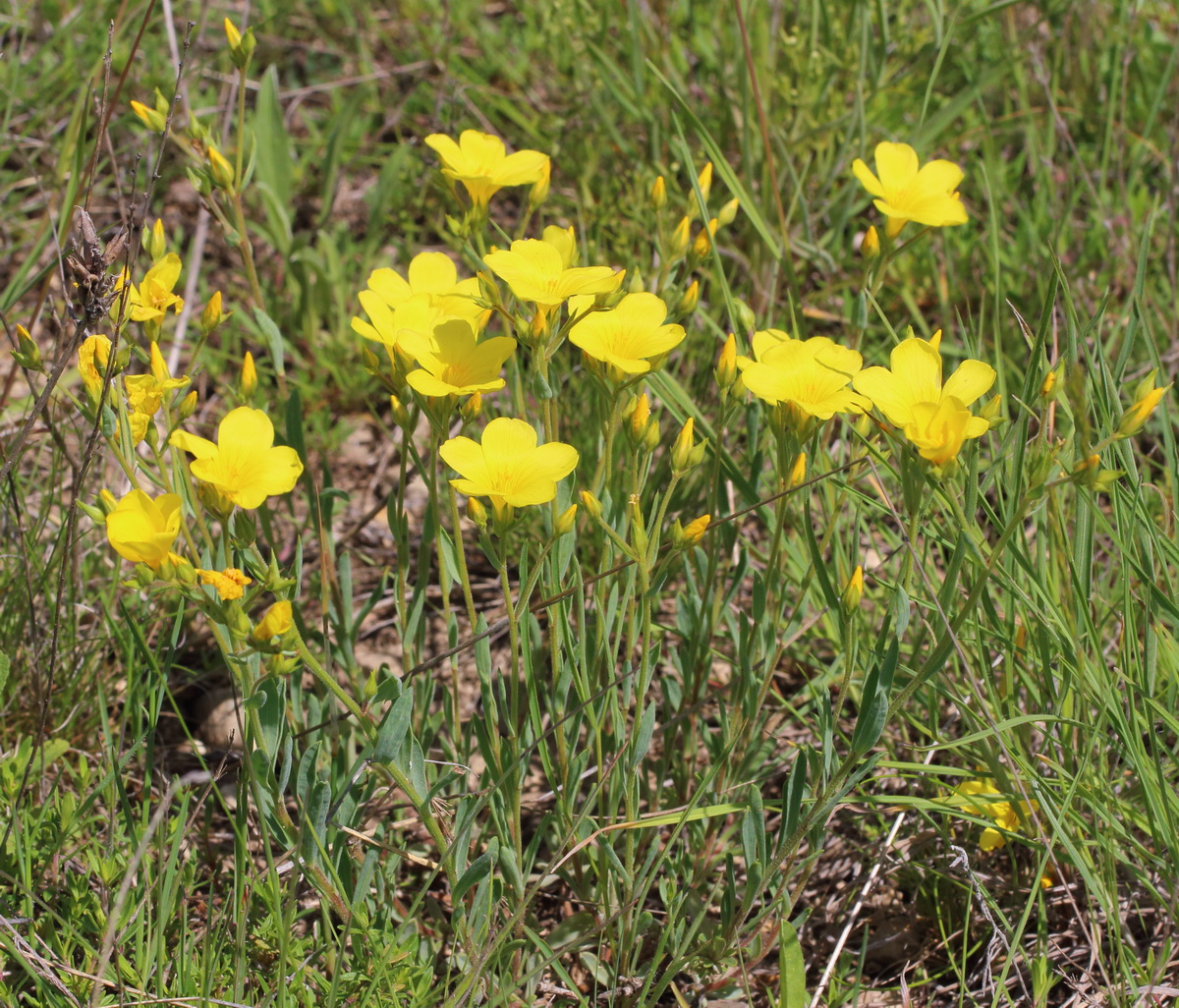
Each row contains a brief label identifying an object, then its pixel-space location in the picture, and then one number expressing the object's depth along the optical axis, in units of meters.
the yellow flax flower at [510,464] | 1.30
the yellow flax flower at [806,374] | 1.32
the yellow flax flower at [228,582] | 1.29
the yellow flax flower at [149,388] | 1.33
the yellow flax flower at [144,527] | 1.29
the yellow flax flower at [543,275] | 1.32
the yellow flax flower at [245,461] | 1.30
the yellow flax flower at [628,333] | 1.32
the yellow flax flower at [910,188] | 1.37
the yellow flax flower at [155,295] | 1.34
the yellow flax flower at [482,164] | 1.37
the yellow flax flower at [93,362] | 1.32
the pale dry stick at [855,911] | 1.37
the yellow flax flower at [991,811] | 1.38
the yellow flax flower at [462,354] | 1.32
